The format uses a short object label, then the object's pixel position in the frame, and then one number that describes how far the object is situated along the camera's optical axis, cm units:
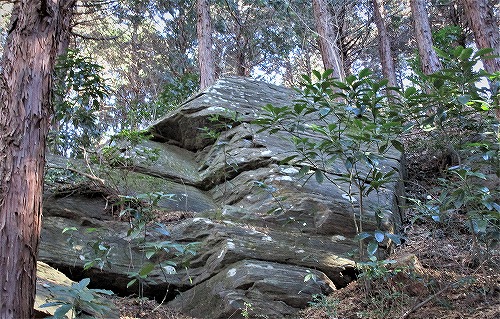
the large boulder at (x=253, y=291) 382
